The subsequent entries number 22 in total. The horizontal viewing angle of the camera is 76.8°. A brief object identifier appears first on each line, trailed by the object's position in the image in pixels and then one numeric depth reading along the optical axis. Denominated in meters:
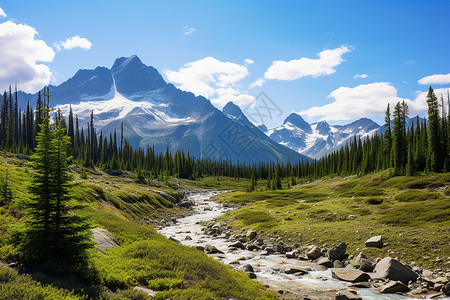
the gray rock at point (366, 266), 20.19
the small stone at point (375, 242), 23.48
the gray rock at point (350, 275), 18.22
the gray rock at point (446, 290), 15.56
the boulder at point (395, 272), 17.81
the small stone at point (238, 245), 29.03
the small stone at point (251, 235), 32.38
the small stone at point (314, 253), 24.09
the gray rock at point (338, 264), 21.31
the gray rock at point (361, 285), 17.28
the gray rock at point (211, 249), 26.12
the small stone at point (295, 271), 20.12
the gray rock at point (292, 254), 24.88
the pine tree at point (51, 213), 11.83
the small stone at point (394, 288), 16.45
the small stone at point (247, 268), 19.70
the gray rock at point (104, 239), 16.62
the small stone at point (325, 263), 22.02
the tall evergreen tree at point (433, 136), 73.88
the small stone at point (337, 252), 22.97
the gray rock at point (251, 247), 28.24
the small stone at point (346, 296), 14.57
